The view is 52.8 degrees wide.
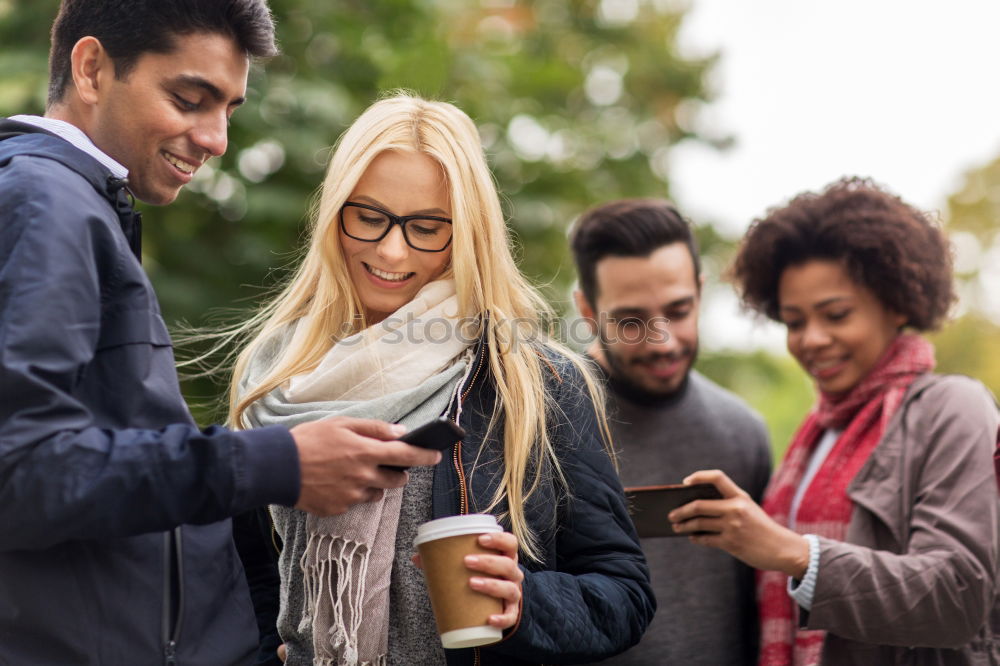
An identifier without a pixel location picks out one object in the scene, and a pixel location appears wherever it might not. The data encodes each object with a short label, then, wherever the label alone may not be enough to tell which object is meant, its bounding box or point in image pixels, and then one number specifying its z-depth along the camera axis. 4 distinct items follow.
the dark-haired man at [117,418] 1.73
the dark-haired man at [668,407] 3.35
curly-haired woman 2.82
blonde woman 2.23
